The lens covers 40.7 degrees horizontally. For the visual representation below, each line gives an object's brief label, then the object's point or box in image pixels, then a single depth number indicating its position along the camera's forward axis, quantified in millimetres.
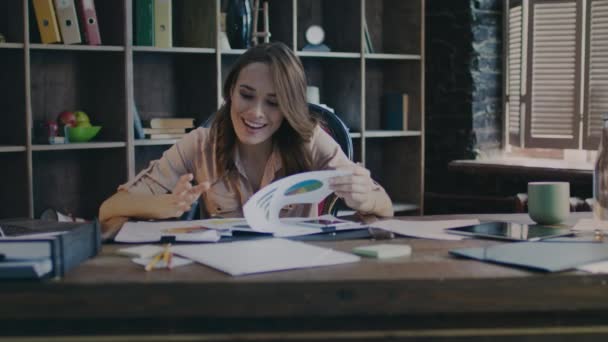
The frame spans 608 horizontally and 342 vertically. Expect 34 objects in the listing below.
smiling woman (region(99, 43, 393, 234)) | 2469
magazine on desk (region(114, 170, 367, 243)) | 1813
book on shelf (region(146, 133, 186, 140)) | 3895
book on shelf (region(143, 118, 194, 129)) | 3932
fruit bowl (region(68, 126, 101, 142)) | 3692
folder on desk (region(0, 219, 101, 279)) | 1363
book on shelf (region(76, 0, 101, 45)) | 3635
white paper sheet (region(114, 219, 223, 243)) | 1780
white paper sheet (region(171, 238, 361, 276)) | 1462
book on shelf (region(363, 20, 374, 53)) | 4468
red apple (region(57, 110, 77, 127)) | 3742
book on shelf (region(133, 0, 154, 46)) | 3789
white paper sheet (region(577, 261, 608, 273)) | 1448
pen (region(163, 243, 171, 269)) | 1486
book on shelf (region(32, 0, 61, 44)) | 3543
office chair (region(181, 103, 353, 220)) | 2850
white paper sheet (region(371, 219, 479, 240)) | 1862
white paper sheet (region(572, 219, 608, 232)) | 1944
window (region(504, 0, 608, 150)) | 4207
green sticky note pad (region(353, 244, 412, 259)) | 1586
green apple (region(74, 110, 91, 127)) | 3758
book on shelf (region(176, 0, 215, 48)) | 3953
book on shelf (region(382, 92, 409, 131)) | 4664
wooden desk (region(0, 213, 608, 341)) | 1347
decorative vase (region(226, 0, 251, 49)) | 4020
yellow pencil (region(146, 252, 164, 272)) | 1464
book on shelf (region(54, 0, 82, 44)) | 3576
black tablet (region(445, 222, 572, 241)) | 1825
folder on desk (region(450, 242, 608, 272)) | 1478
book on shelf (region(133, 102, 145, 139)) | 3807
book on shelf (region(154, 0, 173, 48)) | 3818
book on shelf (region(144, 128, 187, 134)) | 3893
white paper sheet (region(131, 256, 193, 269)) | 1490
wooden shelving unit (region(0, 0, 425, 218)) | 3553
